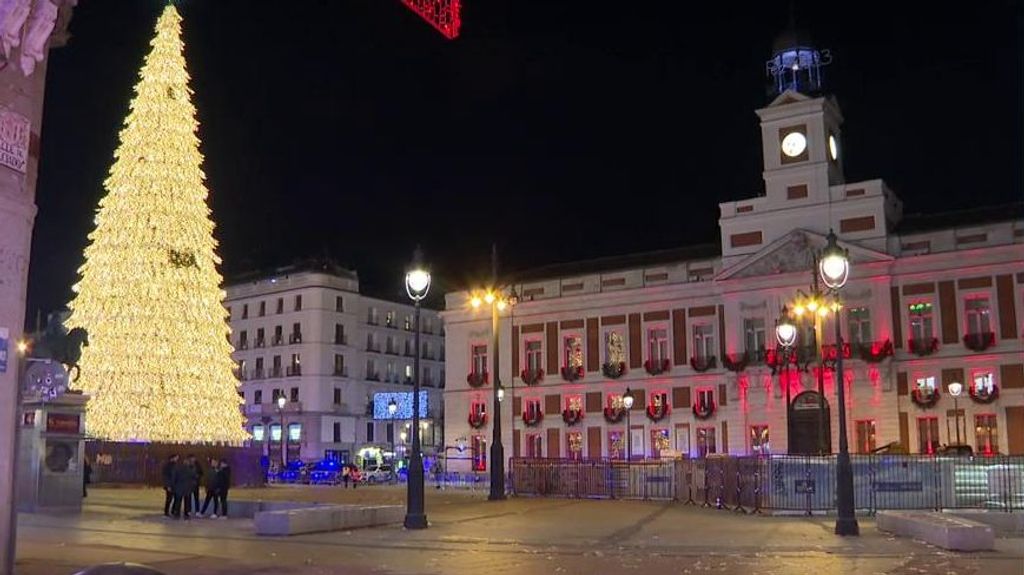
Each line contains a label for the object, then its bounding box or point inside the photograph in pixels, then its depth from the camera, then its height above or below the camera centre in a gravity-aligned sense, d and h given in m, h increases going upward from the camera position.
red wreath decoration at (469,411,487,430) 62.38 +0.70
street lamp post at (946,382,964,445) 46.34 +1.59
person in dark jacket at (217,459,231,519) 23.59 -1.19
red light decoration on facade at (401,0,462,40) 20.16 +8.29
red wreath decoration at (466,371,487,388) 62.50 +3.13
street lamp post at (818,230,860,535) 18.58 -0.59
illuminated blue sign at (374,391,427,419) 64.62 +1.79
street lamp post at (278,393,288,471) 54.07 -0.55
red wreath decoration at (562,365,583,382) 60.01 +3.31
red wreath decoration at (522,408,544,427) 60.98 +0.77
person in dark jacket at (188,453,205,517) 24.09 -1.17
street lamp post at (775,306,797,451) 33.56 +3.22
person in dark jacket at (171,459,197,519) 23.28 -1.20
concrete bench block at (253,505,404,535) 18.62 -1.62
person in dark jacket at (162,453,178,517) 23.59 -1.09
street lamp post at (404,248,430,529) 19.95 -0.56
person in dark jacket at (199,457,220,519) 23.59 -1.23
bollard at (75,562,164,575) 4.88 -0.64
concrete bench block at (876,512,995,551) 15.75 -1.66
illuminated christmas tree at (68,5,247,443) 35.91 +5.18
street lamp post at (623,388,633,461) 51.40 +1.18
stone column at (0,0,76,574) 9.34 +2.22
